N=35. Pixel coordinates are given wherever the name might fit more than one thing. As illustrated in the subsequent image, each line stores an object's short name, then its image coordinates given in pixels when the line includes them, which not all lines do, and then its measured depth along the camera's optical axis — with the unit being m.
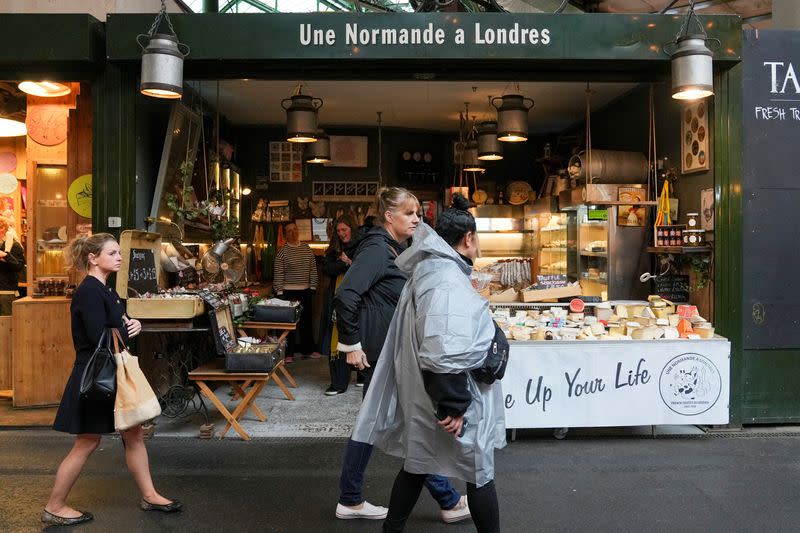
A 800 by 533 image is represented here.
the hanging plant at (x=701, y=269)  5.92
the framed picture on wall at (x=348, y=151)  11.52
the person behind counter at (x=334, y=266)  7.80
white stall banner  5.27
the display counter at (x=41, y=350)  6.36
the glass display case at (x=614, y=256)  7.91
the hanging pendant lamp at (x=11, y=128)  7.64
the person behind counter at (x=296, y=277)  9.46
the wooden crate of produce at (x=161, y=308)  5.42
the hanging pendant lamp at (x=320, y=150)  9.20
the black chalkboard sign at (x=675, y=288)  6.32
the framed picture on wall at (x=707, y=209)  5.85
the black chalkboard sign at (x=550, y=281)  6.59
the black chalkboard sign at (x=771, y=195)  5.71
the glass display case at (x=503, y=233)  11.16
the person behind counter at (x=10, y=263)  7.77
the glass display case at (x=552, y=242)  9.80
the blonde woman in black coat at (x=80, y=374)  3.68
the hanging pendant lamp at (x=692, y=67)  5.20
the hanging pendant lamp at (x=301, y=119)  7.51
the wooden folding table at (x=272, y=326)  6.89
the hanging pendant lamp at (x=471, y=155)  10.16
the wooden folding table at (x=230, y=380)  5.34
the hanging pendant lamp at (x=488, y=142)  8.76
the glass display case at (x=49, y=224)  6.91
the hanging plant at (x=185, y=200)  6.61
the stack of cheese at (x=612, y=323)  5.48
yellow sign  6.65
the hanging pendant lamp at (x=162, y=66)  5.07
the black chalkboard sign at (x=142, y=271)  5.58
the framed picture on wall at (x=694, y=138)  5.97
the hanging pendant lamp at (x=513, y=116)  7.62
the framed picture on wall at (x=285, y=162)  11.52
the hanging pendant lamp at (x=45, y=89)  6.32
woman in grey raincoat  2.83
